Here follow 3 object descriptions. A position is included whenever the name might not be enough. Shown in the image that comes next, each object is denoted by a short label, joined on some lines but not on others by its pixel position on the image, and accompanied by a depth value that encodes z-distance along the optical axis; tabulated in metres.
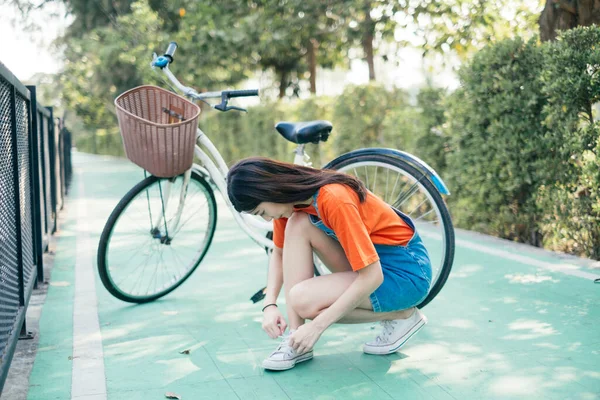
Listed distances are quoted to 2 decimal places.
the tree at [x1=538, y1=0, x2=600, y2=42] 6.73
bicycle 4.07
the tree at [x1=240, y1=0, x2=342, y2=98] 12.59
